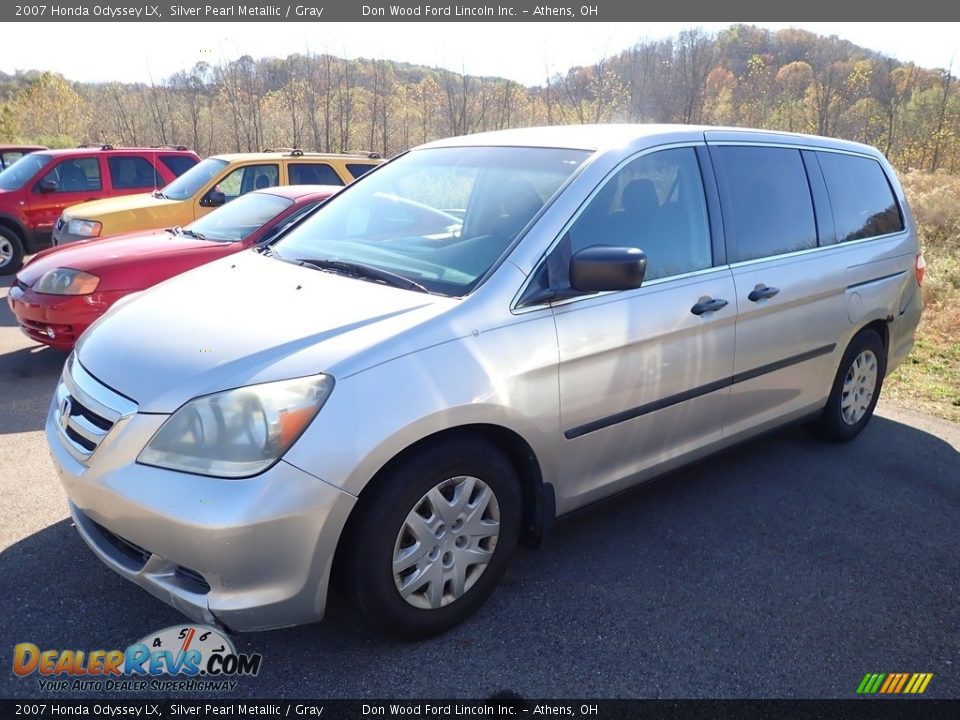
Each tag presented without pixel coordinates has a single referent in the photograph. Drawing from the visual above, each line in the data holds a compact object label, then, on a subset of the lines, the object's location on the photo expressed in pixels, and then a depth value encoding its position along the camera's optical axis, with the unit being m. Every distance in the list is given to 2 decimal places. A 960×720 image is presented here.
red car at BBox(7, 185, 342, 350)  5.62
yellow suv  8.70
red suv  10.64
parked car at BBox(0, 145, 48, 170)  13.95
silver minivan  2.32
